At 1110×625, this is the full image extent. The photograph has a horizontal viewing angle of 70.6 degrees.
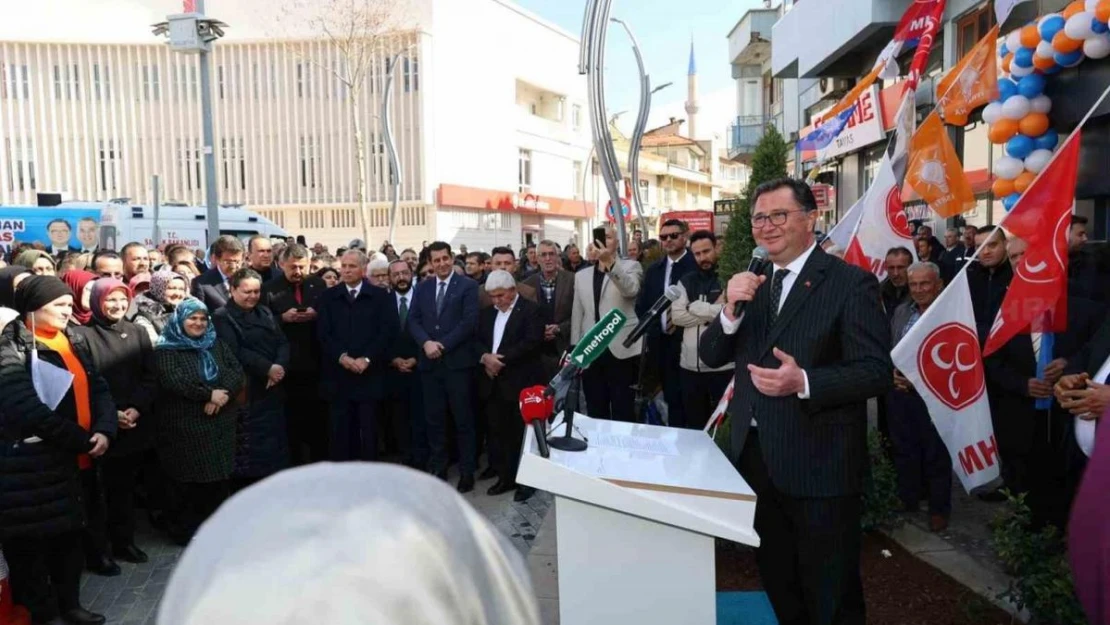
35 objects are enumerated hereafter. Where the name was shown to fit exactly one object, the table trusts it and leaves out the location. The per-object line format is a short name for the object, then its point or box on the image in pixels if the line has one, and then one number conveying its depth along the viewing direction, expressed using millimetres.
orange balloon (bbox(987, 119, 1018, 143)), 7684
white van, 17203
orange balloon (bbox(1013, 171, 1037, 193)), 7227
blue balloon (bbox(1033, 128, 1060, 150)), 7582
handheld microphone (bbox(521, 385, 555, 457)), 2740
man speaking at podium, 2758
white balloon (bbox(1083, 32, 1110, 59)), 6695
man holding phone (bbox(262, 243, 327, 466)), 6527
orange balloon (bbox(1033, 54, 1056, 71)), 7348
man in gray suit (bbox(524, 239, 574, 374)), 7168
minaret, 87438
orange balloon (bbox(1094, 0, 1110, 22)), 6407
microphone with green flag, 2943
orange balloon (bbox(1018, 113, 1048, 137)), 7516
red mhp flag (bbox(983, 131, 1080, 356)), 4180
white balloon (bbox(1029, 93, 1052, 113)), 7598
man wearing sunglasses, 6727
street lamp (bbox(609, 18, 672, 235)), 19016
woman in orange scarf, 3771
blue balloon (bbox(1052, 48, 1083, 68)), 7188
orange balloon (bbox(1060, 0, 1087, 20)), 6762
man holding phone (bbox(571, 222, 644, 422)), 6484
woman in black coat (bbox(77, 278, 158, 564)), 4699
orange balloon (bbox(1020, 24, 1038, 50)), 7332
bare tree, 29953
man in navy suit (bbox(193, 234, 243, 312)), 6719
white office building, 35750
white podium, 2428
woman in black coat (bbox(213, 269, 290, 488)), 5594
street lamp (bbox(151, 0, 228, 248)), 10508
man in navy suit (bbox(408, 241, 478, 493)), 6414
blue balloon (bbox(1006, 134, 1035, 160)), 7602
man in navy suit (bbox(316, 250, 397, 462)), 6457
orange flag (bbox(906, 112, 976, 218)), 6184
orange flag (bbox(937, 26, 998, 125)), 7109
